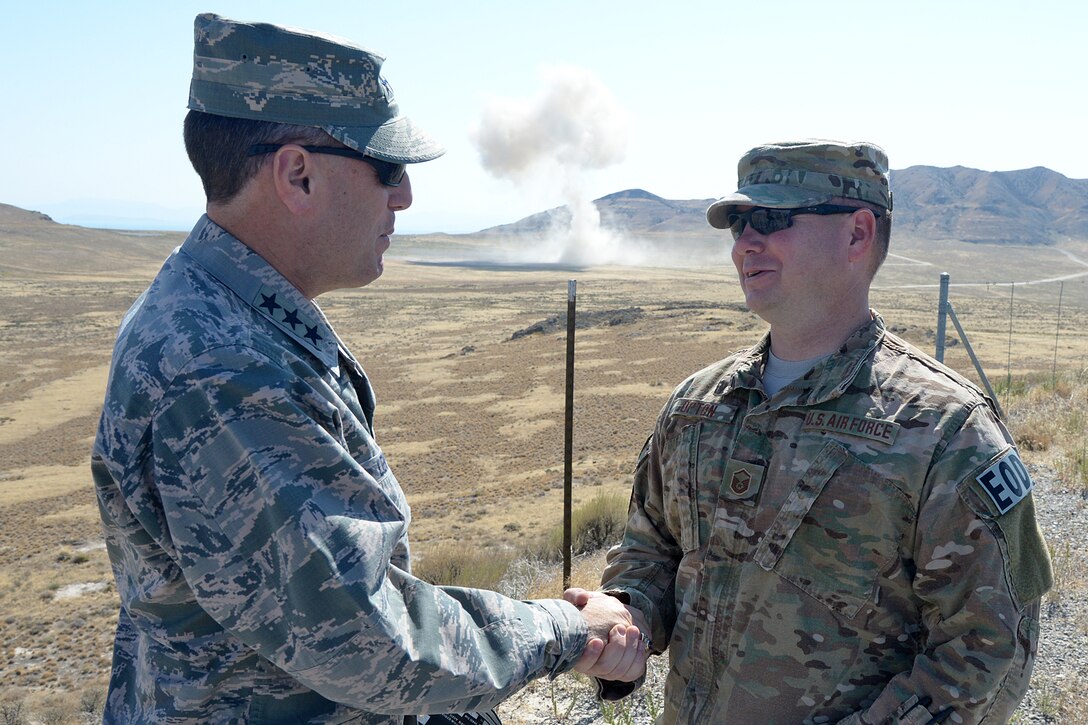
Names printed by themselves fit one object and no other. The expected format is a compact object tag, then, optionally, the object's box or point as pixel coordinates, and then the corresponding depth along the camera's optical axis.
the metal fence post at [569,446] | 5.86
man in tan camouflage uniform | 1.93
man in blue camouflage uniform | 1.49
